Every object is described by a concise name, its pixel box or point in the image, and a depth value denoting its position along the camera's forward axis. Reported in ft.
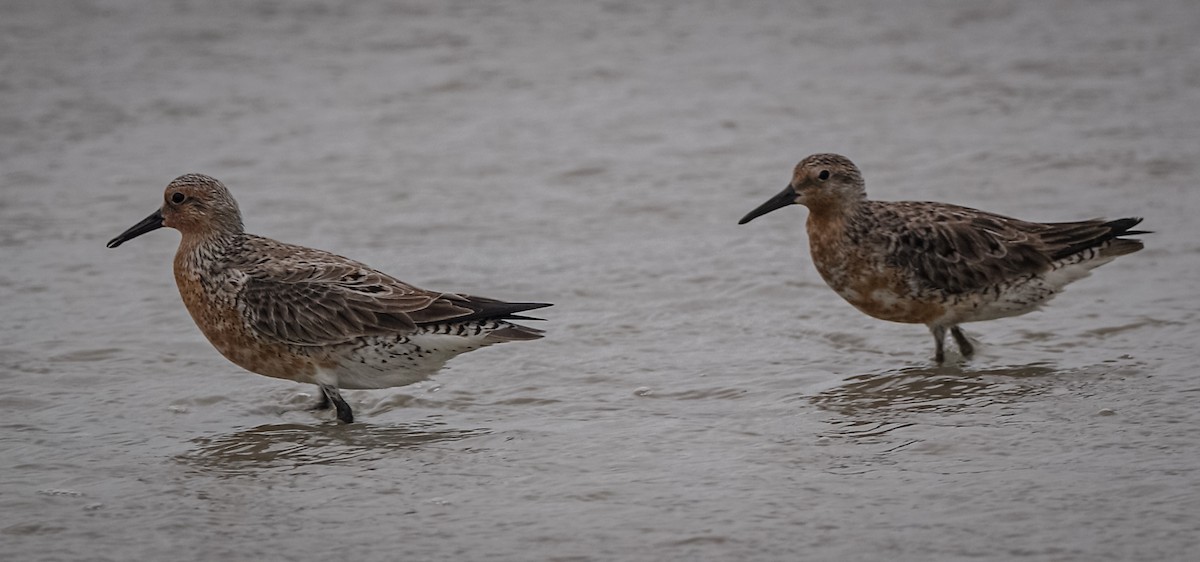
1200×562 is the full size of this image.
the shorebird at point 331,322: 48.26
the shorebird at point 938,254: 52.29
